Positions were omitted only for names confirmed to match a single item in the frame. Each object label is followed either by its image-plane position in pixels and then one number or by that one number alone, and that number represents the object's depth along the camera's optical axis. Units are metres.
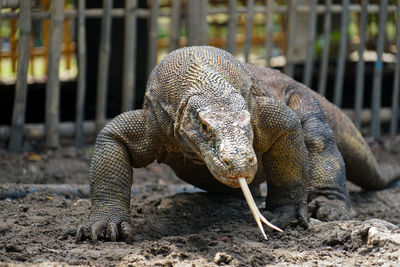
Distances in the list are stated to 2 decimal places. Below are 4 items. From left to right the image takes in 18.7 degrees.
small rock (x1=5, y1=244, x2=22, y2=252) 6.04
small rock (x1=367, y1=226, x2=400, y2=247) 6.08
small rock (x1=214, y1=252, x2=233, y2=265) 5.71
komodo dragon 5.75
